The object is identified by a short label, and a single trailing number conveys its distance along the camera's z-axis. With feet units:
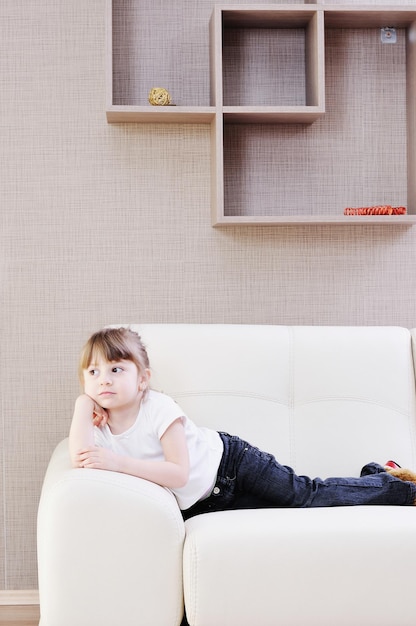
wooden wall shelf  8.59
